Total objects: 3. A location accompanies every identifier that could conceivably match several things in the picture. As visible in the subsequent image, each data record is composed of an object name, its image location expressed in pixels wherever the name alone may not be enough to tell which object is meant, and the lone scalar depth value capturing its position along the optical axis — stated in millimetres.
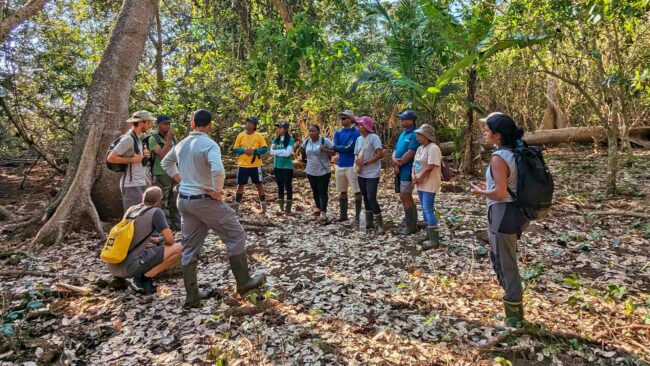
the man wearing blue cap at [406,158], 5779
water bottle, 6719
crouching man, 4250
